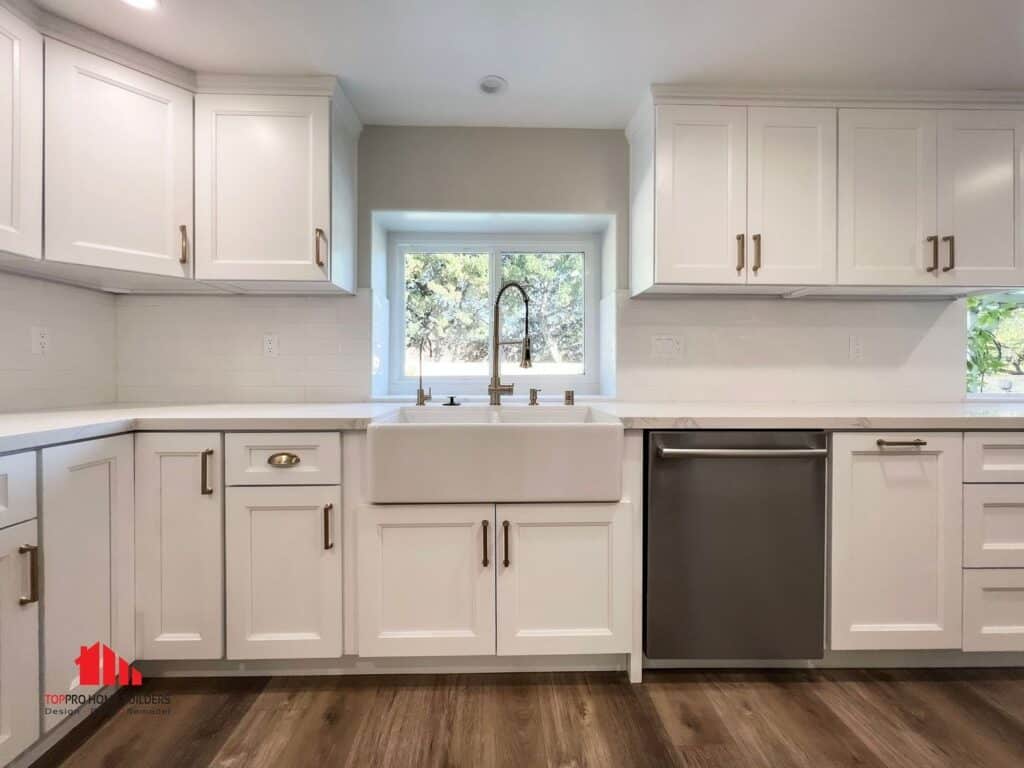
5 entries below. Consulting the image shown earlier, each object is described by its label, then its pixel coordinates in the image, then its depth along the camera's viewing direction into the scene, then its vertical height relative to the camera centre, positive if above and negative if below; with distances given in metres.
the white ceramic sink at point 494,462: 1.51 -0.25
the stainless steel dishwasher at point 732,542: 1.58 -0.51
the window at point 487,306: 2.49 +0.37
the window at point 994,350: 2.41 +0.16
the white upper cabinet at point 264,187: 1.81 +0.70
